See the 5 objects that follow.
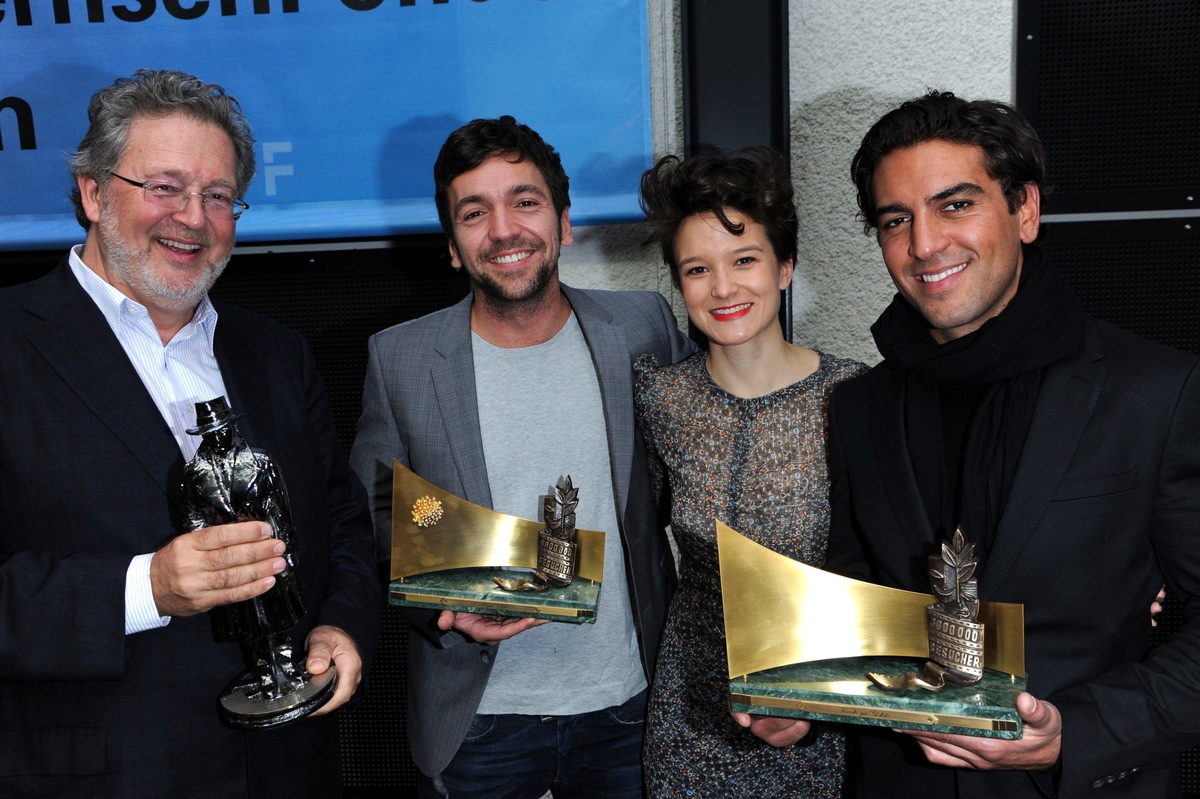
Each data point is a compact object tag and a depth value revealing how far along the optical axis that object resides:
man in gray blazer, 2.03
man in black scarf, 1.37
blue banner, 2.83
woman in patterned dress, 1.87
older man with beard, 1.43
